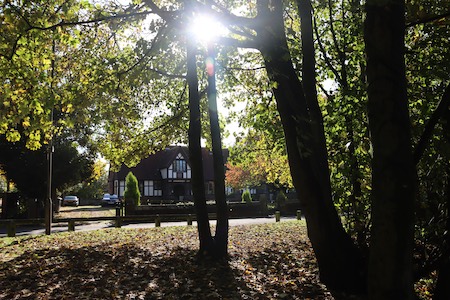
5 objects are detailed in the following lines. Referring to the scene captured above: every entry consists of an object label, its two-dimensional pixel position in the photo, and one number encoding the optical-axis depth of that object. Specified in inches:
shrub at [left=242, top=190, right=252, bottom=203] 1600.8
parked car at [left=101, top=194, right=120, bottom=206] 2145.1
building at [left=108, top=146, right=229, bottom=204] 2224.4
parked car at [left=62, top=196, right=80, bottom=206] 2326.5
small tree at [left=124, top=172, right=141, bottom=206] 1275.8
